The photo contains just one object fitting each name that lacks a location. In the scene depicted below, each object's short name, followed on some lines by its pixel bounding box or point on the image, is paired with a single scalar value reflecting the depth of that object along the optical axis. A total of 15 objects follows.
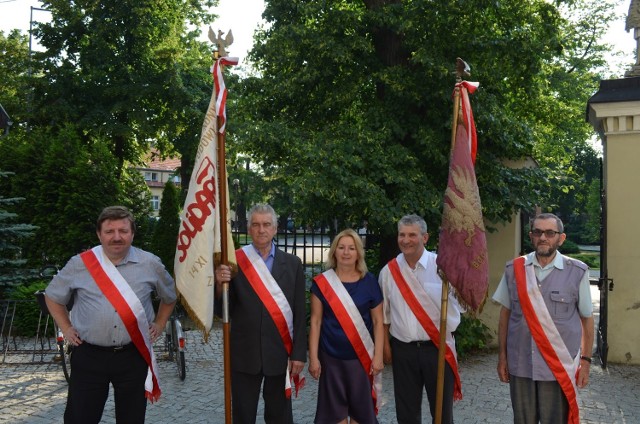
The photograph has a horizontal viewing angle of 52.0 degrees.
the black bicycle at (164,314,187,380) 7.35
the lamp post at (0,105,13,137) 9.25
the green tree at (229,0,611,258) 8.24
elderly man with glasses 3.98
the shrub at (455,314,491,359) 8.44
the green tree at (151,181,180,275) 12.29
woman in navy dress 4.29
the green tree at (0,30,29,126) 20.48
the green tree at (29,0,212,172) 19.50
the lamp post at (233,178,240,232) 10.05
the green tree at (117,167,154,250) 13.45
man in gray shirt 3.87
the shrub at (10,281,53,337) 10.31
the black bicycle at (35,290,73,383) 6.61
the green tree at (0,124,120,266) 12.36
